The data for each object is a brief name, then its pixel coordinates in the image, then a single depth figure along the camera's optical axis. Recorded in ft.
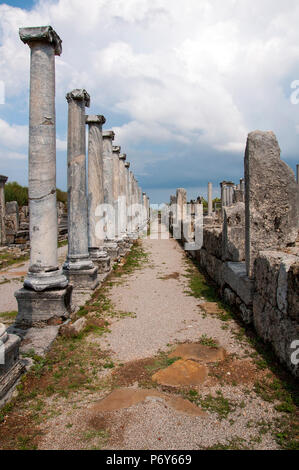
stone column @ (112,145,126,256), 43.68
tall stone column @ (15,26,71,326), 16.72
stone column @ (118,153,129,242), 50.78
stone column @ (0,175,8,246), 53.93
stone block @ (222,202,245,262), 21.03
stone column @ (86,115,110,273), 30.58
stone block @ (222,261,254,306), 16.08
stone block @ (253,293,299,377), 11.30
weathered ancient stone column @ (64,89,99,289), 24.64
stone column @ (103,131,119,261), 37.76
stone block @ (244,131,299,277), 16.20
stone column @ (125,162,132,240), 63.50
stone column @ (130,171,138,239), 68.35
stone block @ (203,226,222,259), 25.45
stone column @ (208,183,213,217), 88.42
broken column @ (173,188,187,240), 60.08
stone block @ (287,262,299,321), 10.90
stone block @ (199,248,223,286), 24.23
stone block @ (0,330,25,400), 10.28
